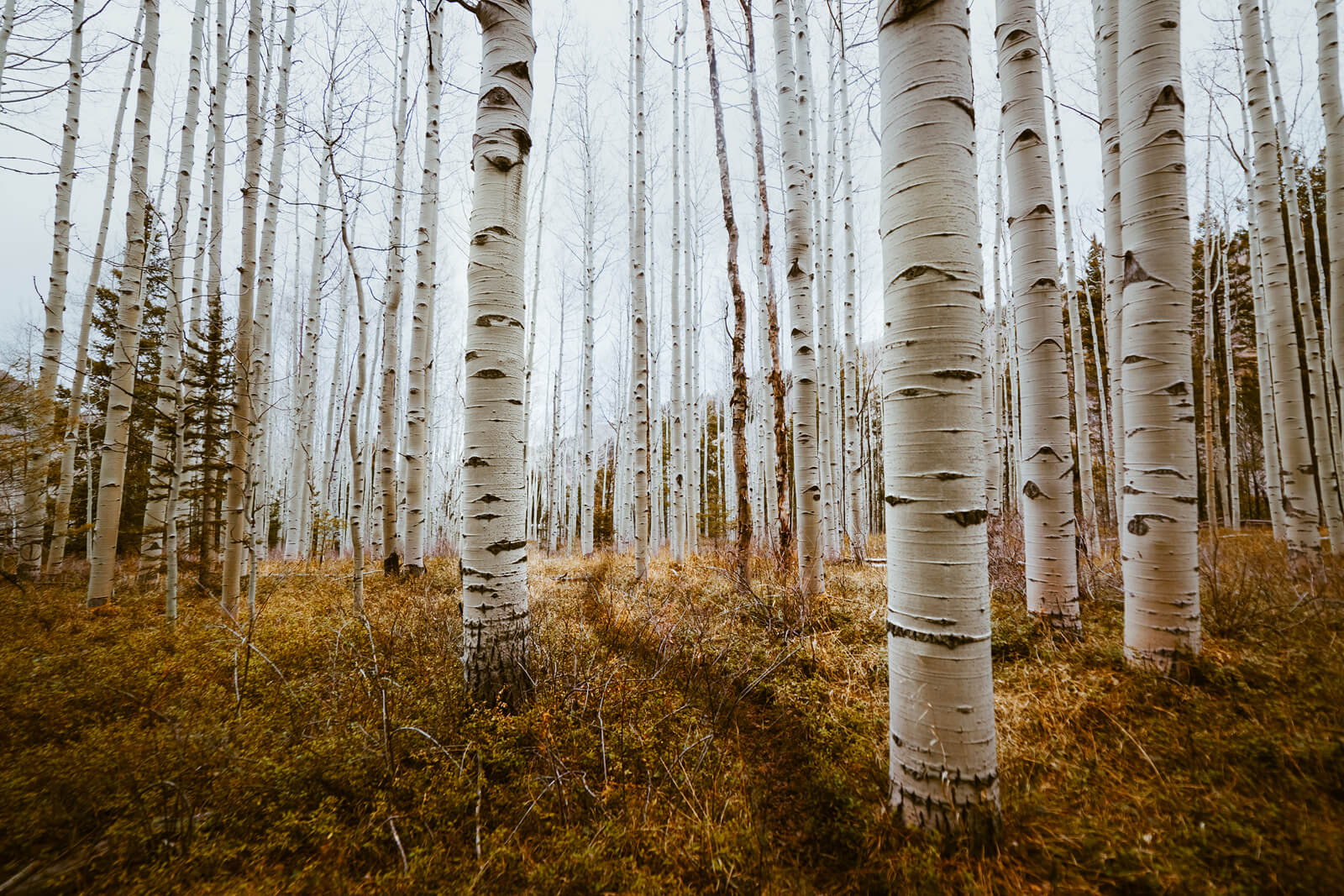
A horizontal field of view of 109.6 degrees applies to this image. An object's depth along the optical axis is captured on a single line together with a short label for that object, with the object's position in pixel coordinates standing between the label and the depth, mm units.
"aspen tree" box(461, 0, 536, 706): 2518
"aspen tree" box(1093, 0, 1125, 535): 3865
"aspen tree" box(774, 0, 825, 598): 4371
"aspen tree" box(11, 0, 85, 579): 6215
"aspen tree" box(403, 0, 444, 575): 6449
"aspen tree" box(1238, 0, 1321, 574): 4781
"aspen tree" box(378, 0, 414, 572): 6504
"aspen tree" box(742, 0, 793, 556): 6055
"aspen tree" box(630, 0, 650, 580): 6414
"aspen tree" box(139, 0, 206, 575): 5859
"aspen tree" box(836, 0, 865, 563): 7688
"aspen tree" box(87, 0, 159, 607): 5066
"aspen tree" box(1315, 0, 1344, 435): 5012
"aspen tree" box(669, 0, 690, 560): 8312
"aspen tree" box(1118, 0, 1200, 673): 2348
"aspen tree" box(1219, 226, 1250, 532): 10253
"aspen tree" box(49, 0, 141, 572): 6703
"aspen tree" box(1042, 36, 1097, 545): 7457
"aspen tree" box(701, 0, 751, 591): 5934
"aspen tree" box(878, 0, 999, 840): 1491
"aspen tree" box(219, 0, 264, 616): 4207
